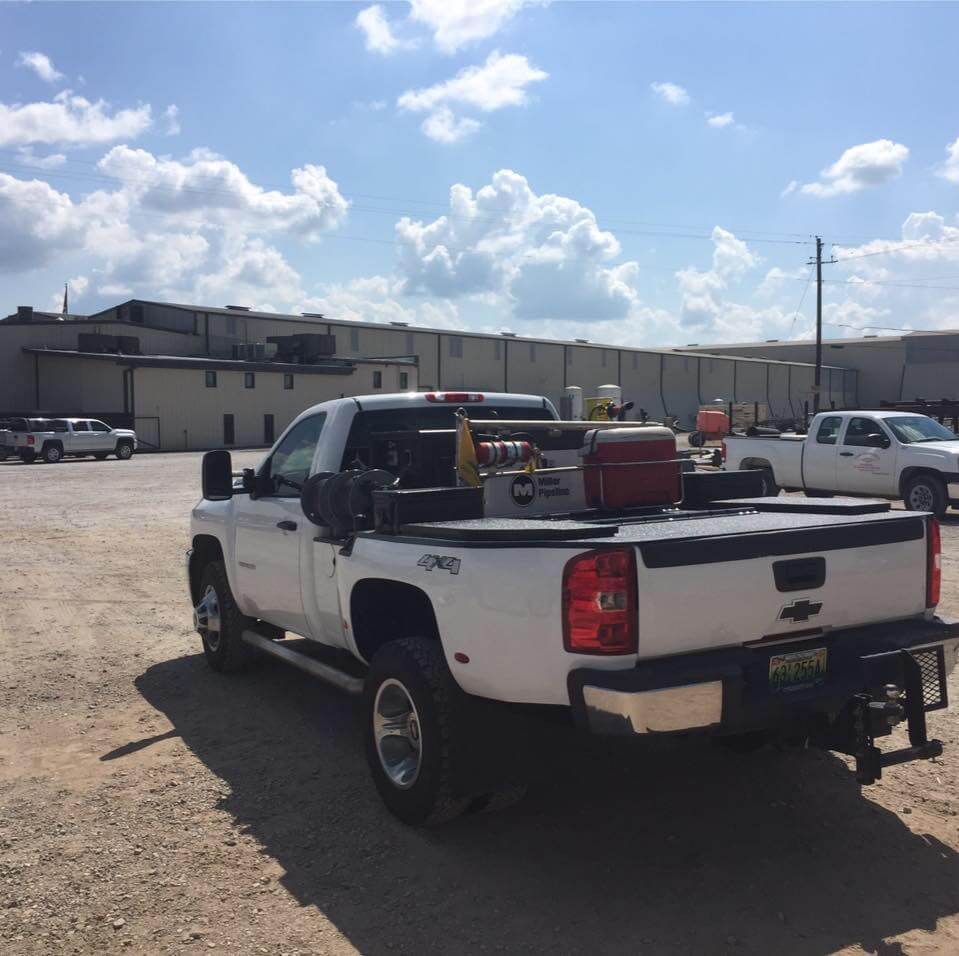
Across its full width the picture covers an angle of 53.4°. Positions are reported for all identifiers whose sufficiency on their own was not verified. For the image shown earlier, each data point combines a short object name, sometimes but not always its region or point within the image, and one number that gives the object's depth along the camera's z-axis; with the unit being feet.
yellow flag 16.11
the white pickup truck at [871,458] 49.60
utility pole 160.15
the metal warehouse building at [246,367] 157.48
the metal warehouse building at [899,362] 268.21
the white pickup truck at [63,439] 117.08
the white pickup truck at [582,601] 11.66
